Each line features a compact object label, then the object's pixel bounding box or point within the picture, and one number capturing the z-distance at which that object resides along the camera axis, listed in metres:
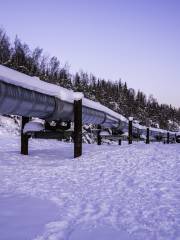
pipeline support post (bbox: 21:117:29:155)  6.94
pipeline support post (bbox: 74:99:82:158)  6.66
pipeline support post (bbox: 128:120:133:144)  11.16
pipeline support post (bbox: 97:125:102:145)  10.87
